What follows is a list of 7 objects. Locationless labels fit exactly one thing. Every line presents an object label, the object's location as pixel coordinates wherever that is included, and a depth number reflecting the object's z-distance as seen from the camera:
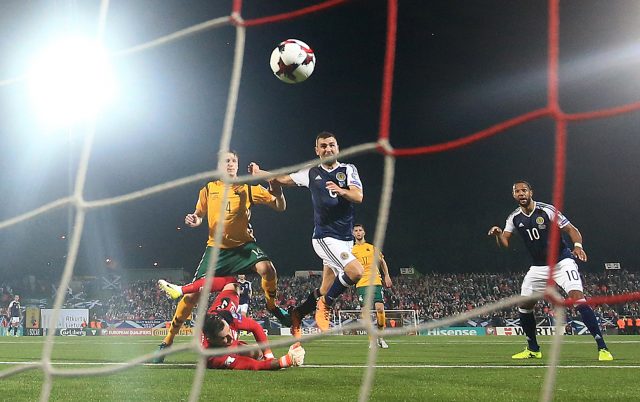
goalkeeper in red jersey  4.51
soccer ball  5.12
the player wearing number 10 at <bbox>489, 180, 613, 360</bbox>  6.19
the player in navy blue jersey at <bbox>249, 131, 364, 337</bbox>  5.68
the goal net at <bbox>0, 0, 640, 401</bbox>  1.90
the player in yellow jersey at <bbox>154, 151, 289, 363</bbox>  5.92
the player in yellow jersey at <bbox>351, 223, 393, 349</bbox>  9.27
